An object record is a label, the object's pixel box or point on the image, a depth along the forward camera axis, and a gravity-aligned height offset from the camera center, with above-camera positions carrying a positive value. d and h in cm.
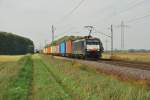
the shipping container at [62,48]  8103 +219
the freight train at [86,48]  5400 +153
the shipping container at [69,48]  6965 +194
